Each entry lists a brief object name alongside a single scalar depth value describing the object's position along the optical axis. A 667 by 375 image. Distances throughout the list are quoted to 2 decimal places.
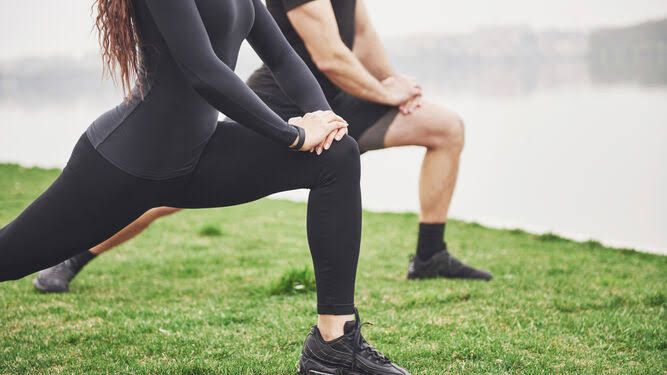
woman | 2.46
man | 3.96
